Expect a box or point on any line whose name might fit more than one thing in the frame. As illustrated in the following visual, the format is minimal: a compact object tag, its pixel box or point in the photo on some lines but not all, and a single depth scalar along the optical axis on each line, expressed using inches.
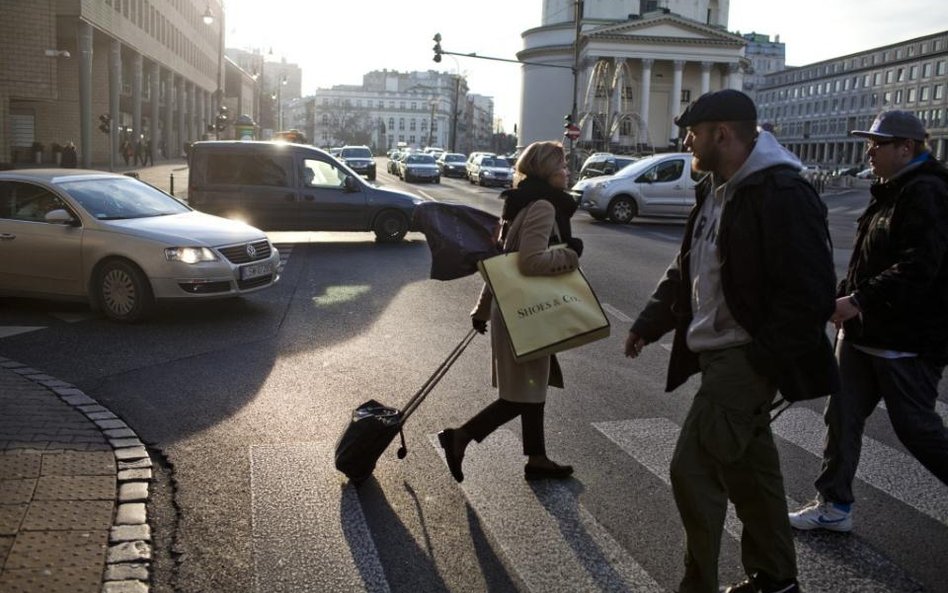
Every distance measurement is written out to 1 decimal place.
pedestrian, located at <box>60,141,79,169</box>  1738.4
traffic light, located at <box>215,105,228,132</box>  1871.4
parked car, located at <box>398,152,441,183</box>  1899.6
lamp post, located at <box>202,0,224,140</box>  1876.0
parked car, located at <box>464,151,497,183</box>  2141.5
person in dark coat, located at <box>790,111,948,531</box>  149.5
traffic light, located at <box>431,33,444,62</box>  1521.9
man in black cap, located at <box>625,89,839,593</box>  114.6
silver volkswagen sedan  366.3
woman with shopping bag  167.2
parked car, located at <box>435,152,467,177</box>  2353.6
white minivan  938.1
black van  673.0
